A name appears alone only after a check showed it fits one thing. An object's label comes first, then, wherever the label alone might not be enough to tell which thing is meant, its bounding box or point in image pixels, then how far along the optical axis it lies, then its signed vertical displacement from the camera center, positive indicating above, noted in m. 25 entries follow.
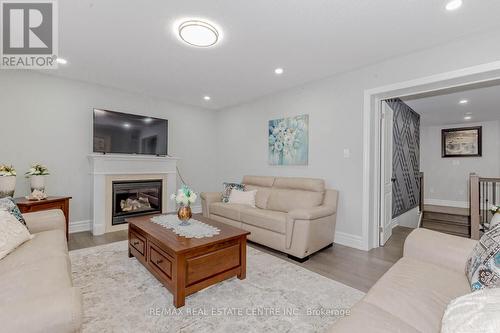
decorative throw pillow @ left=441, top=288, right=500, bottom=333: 0.70 -0.48
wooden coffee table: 1.88 -0.82
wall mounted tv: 3.88 +0.57
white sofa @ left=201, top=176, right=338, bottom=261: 2.76 -0.66
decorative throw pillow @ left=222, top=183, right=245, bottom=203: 4.09 -0.40
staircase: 4.23 -1.12
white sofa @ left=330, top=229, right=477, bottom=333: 1.02 -0.67
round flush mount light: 2.21 +1.32
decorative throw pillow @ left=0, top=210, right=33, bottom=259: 1.72 -0.53
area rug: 1.66 -1.11
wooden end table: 2.89 -0.50
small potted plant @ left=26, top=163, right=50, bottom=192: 3.13 -0.16
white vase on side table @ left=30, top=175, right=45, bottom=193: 3.13 -0.23
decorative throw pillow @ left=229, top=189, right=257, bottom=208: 3.90 -0.52
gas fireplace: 4.05 -0.60
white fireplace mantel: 3.77 -0.07
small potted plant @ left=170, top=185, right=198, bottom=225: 2.51 -0.38
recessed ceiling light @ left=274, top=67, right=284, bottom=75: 3.28 +1.36
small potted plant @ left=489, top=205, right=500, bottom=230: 2.41 -0.49
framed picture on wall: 6.25 +0.71
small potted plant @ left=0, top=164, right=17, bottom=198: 2.84 -0.19
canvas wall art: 3.85 +0.45
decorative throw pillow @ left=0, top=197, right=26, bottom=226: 2.01 -0.37
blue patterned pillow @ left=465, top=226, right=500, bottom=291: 1.14 -0.50
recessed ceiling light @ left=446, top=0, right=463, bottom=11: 1.90 +1.33
